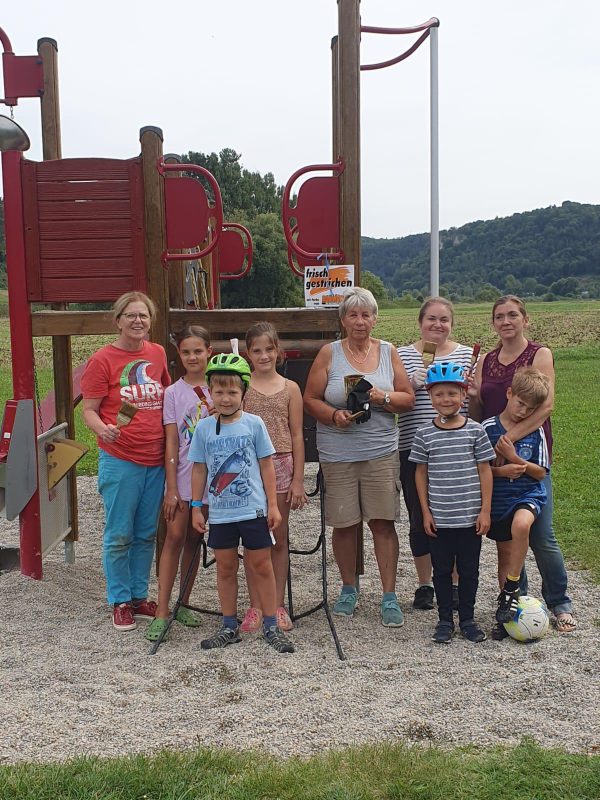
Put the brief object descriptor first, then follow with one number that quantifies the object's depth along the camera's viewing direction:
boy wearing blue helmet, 4.41
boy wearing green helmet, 4.29
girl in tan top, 4.56
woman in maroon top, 4.56
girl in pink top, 4.62
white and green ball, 4.39
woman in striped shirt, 4.72
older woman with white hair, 4.64
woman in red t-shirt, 4.61
